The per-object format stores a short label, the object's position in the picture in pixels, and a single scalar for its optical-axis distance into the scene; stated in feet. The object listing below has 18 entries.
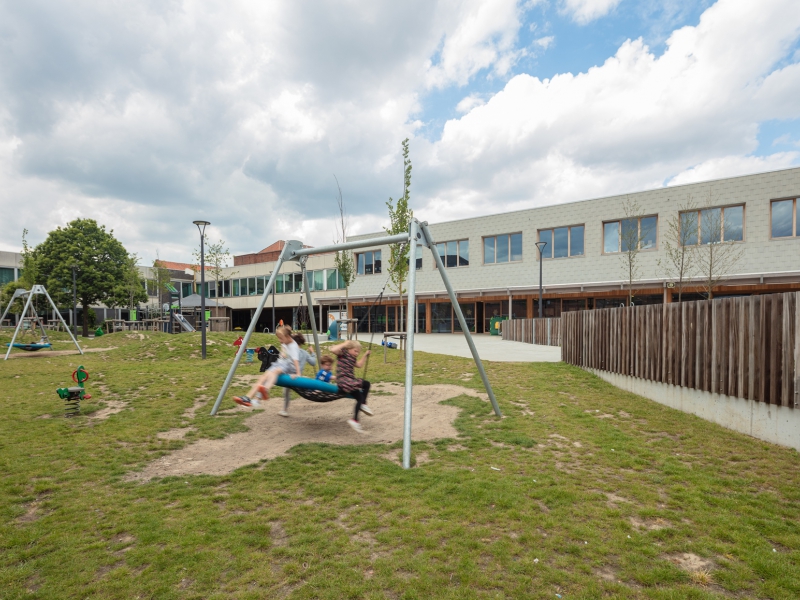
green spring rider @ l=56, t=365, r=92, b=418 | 23.93
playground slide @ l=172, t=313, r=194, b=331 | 103.50
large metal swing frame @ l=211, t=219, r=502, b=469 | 18.58
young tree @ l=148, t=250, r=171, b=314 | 168.96
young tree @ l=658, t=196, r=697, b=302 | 76.23
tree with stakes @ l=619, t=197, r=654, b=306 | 81.56
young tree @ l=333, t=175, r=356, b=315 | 83.30
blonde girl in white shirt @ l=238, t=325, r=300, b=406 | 23.09
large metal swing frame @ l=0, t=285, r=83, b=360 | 55.67
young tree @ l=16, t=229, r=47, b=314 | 110.57
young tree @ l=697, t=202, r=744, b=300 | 74.02
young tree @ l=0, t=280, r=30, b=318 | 123.13
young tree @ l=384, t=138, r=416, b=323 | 64.10
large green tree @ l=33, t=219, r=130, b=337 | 108.78
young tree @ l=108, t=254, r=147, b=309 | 117.08
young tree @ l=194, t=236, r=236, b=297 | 129.54
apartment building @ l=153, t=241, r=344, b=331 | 132.87
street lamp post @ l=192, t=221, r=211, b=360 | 48.99
